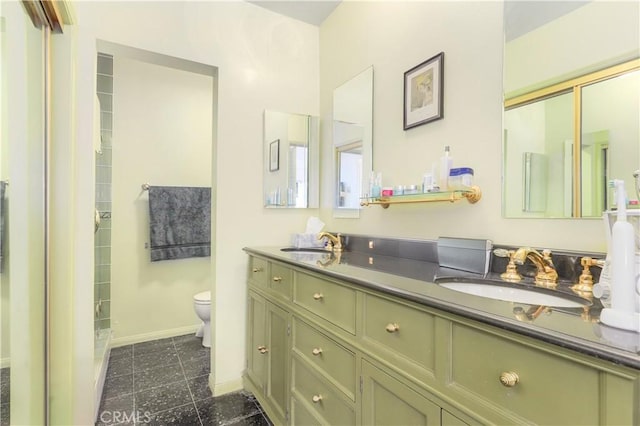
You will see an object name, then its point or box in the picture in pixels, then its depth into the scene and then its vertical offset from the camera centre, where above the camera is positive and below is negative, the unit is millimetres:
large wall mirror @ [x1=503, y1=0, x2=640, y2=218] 974 +366
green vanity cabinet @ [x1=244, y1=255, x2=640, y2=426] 565 -390
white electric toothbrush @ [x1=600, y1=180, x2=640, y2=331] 594 -128
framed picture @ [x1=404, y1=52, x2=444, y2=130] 1521 +601
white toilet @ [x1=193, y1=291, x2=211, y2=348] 2646 -826
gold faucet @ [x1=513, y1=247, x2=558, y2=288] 1044 -166
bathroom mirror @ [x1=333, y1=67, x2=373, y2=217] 1996 +471
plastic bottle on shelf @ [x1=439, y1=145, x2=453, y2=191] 1420 +192
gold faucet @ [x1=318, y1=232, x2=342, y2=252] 2065 -195
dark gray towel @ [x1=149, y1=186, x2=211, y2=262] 2842 -99
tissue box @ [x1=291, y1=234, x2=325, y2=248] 2162 -200
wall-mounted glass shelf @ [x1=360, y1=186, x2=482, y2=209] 1347 +70
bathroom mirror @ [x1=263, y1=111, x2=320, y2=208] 2264 +380
